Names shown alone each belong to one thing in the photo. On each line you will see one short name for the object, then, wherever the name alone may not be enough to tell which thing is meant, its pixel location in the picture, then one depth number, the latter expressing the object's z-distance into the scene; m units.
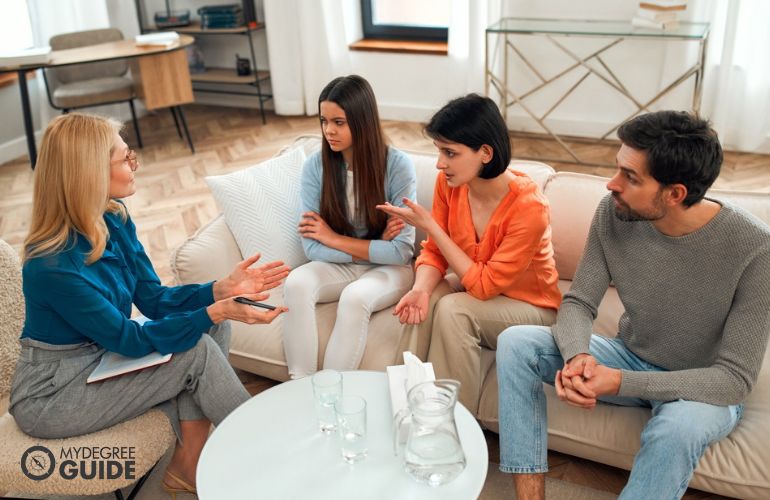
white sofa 1.80
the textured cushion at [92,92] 4.49
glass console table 3.92
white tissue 1.74
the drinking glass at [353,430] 1.61
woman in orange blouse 2.07
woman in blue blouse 1.78
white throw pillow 2.52
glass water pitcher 1.53
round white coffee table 1.52
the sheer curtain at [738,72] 3.99
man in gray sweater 1.70
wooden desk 4.33
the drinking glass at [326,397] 1.67
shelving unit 5.09
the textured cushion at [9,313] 2.03
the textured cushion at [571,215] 2.37
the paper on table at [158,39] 4.46
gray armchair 4.51
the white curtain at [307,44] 5.03
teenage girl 2.25
